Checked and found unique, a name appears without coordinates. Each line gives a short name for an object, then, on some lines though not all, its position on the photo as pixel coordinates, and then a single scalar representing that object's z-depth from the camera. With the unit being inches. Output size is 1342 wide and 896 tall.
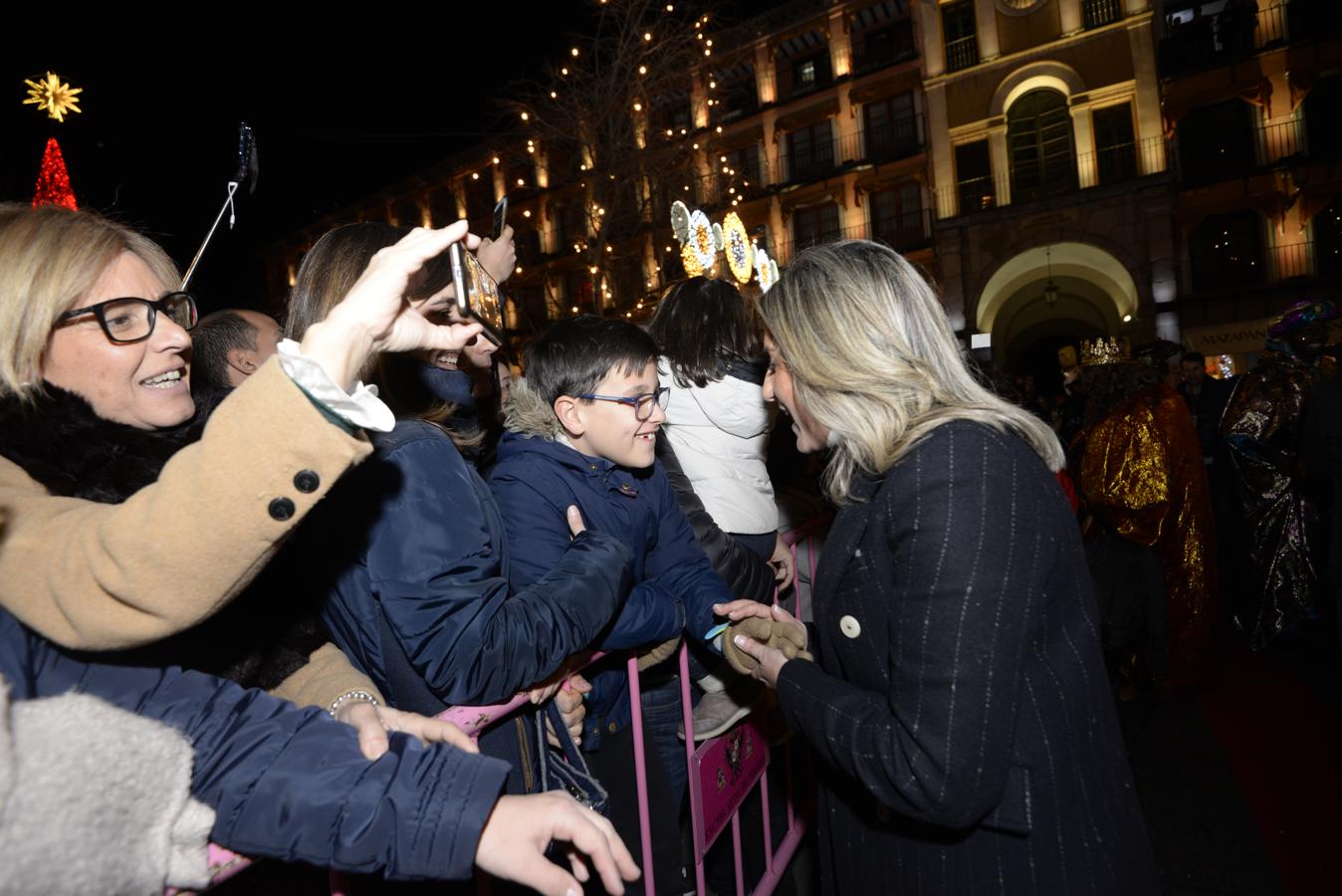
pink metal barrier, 81.1
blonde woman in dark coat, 51.8
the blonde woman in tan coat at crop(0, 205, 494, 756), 38.3
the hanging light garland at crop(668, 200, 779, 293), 254.5
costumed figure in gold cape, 176.6
